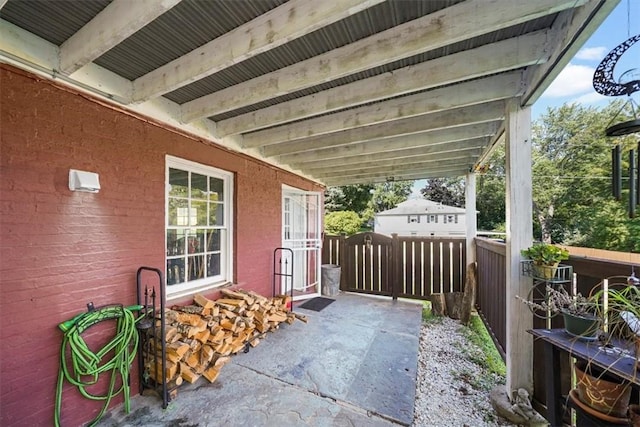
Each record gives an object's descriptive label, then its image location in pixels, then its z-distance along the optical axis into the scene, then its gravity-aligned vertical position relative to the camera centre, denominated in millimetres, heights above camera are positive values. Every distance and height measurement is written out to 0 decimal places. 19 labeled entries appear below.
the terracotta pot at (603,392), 1215 -865
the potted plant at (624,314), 1166 -485
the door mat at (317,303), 4570 -1640
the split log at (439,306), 4430 -1570
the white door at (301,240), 5008 -500
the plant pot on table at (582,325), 1396 -618
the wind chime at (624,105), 1304 +609
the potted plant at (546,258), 1812 -315
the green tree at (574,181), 10977 +1791
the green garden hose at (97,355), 1772 -1037
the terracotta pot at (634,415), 1086 -861
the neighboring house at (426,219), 19000 -325
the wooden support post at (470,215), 4781 -9
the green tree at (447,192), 23859 +2180
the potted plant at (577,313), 1405 -571
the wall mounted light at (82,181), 1857 +252
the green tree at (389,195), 23484 +1841
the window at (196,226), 2773 -128
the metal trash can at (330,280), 5422 -1372
